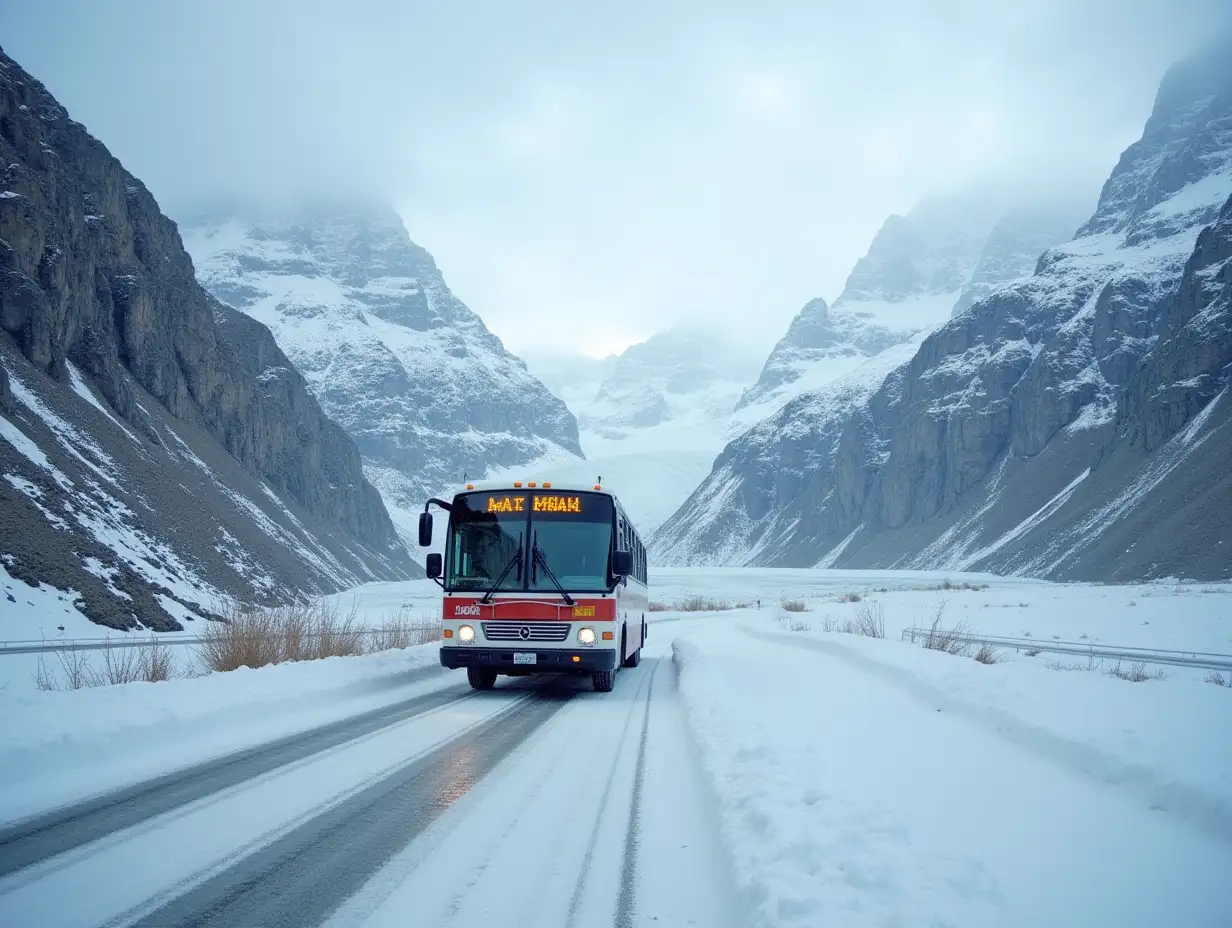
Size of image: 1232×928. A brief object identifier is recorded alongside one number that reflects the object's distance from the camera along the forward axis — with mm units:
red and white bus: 12461
